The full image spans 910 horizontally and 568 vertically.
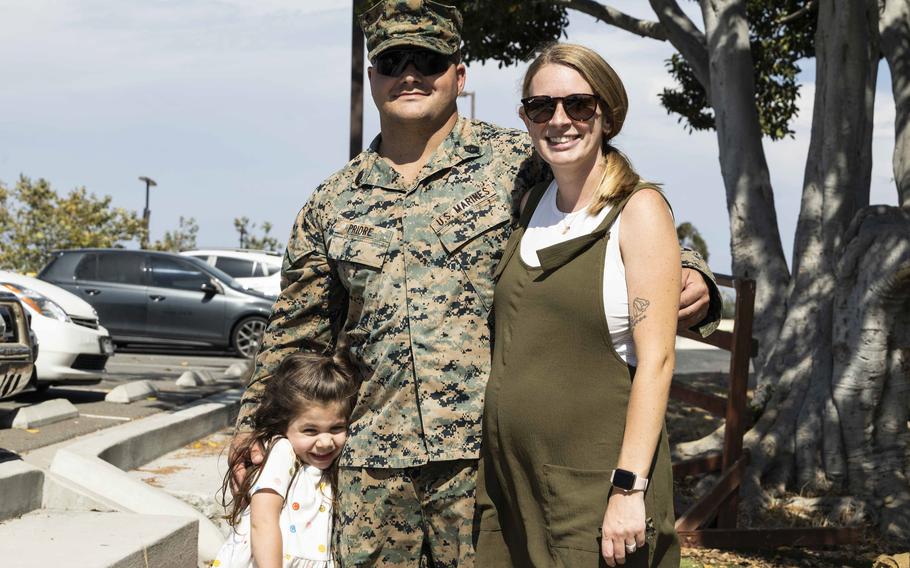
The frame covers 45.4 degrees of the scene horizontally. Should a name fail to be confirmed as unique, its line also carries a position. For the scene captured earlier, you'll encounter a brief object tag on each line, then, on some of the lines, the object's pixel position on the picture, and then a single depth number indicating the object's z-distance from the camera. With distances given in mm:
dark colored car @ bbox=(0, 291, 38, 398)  6262
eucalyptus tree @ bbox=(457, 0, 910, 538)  7441
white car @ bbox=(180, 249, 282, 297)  19797
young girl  3127
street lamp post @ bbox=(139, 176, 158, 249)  32250
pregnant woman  2391
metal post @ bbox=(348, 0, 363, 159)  11367
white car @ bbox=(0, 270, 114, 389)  9125
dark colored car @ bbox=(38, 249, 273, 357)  15969
